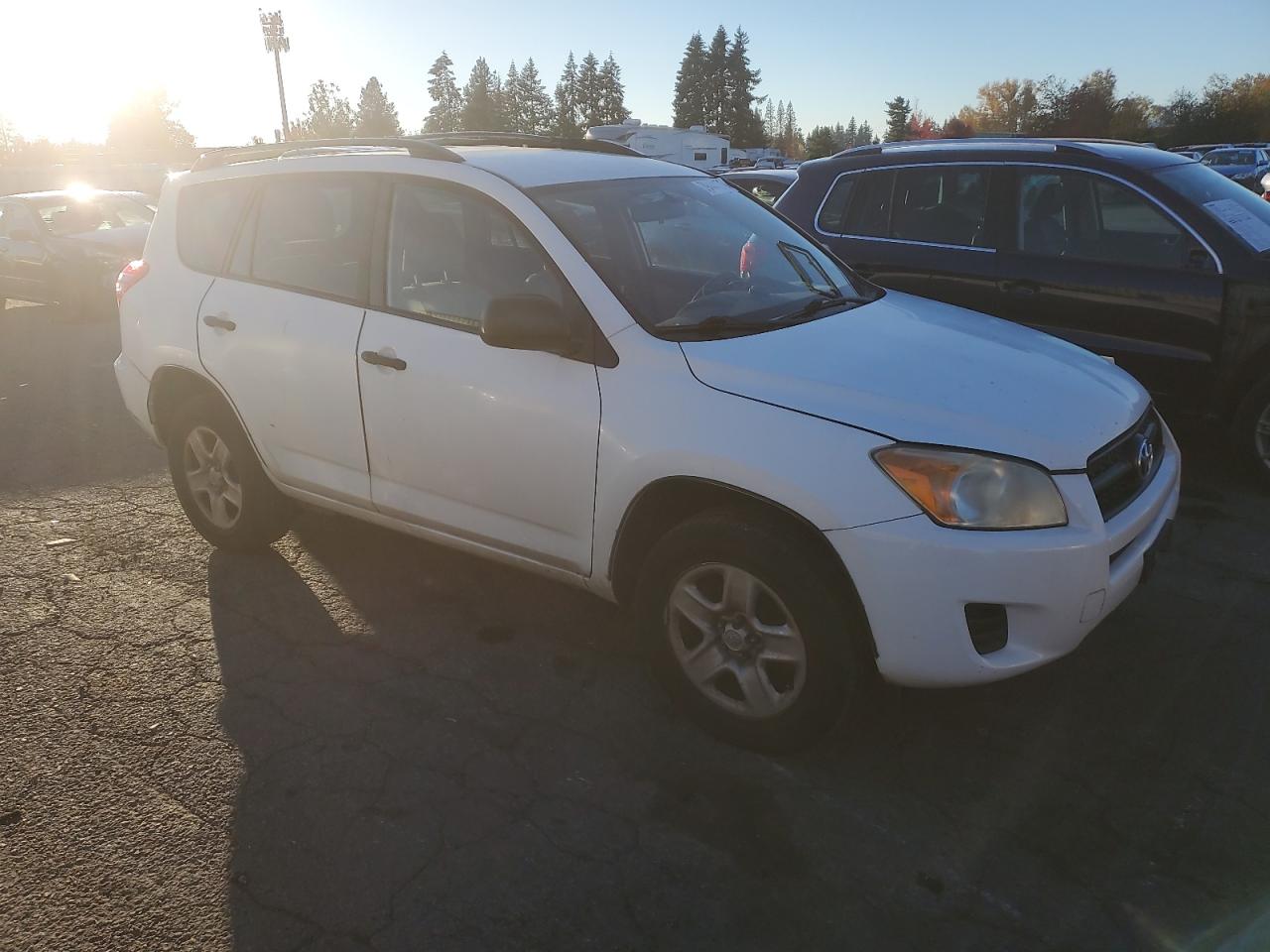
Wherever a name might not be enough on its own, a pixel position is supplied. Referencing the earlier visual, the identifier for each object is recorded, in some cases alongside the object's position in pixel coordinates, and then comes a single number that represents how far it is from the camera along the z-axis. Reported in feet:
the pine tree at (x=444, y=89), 368.68
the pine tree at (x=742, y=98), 326.24
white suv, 9.19
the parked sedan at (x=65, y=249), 42.01
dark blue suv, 17.07
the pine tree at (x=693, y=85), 327.88
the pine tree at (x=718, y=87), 326.65
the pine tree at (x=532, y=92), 361.51
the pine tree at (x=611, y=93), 350.43
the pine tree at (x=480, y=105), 308.58
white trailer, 163.73
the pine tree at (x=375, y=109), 321.73
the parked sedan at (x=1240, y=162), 103.09
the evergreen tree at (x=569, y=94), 354.54
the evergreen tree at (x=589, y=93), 350.84
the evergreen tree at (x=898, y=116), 297.33
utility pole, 145.28
